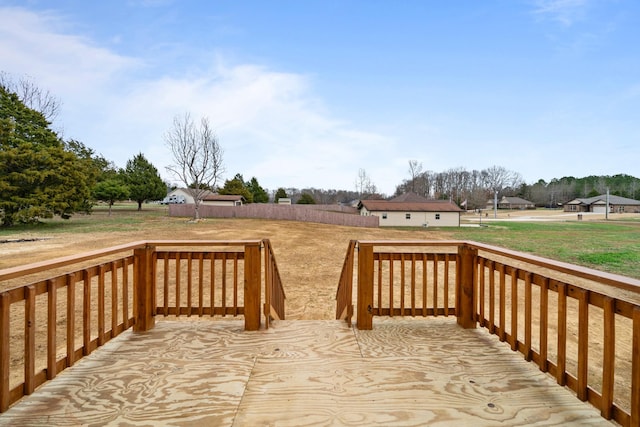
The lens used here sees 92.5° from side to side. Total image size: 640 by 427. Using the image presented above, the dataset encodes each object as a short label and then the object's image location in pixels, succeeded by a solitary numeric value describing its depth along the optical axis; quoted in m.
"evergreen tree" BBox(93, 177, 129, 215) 29.23
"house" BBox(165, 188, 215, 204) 62.20
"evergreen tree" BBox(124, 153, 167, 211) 34.75
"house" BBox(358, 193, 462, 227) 29.69
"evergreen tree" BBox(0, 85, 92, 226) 17.08
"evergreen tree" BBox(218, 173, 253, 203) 45.41
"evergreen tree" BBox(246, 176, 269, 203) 50.36
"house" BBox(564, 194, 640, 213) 54.91
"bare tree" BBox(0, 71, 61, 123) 23.91
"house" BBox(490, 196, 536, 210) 69.12
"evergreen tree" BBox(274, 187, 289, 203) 56.41
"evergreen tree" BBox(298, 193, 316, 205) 50.84
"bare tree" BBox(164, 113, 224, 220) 28.00
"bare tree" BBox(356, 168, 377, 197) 60.59
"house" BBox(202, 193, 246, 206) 38.48
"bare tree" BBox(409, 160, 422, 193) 61.81
